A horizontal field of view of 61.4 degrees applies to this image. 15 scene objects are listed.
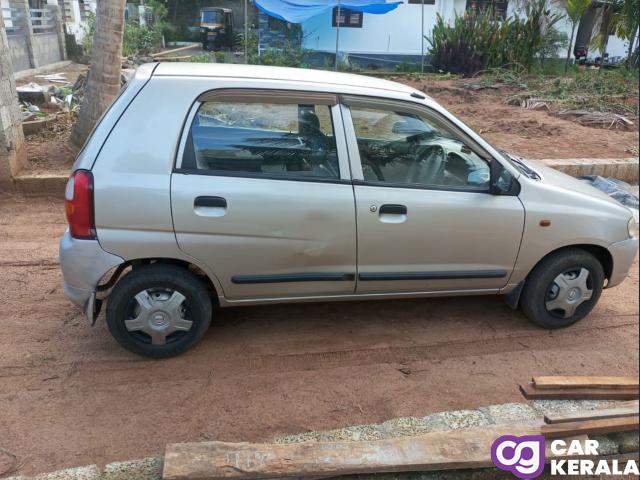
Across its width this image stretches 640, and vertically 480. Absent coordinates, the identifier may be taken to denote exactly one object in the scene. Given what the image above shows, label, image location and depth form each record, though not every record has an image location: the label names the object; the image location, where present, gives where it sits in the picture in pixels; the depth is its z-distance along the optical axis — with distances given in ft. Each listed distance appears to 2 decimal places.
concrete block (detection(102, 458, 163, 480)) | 8.34
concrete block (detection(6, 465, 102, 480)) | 8.27
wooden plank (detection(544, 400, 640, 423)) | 7.47
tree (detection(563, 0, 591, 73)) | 49.29
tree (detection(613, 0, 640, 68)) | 45.21
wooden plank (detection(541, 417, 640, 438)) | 7.87
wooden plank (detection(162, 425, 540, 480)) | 7.93
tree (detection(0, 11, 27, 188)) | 20.10
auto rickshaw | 75.82
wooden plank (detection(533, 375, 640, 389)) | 8.77
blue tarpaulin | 55.52
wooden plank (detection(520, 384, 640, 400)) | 8.60
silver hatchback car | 10.23
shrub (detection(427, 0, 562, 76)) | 55.11
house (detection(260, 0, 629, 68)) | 65.00
